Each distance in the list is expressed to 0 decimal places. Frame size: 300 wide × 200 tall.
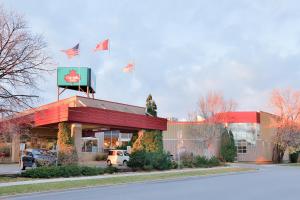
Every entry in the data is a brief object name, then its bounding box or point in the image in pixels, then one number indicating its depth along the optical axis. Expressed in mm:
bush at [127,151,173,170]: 33156
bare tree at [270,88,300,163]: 54875
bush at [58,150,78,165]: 29328
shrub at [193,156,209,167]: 39188
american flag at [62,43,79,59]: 35719
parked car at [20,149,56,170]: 31623
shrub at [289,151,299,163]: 58938
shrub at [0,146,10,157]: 46375
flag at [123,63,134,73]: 41719
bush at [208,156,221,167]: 40662
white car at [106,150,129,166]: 40338
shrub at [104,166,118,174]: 29672
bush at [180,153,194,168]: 38125
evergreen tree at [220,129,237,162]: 54469
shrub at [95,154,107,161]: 49244
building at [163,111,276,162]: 55938
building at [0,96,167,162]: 30234
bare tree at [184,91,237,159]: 55719
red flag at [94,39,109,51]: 37906
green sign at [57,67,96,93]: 43031
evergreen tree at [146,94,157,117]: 39156
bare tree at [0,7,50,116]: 23875
